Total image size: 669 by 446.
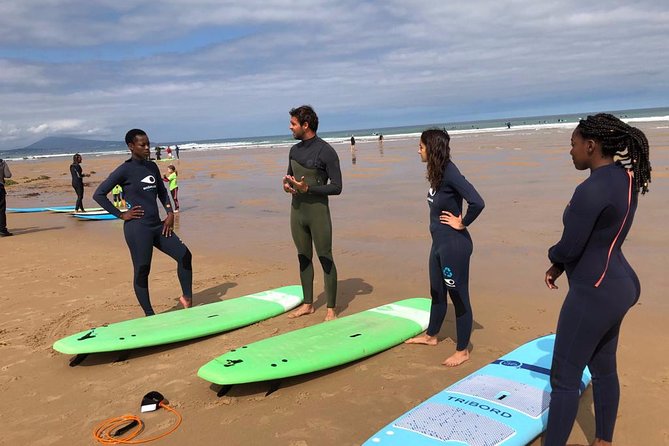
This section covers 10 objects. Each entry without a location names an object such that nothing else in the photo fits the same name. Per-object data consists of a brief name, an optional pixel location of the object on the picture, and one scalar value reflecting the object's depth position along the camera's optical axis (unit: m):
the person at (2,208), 10.89
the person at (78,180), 13.75
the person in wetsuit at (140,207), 5.00
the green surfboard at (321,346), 3.69
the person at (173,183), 13.17
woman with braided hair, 2.29
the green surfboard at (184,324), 4.37
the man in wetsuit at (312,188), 4.95
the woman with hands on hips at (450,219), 3.81
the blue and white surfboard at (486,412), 2.82
